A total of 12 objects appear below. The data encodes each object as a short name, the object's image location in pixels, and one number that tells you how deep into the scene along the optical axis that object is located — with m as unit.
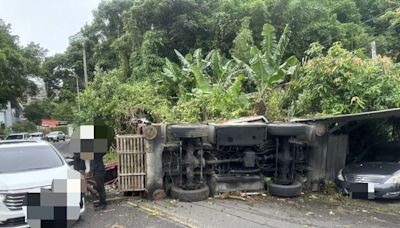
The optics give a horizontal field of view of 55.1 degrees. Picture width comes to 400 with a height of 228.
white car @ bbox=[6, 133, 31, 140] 28.21
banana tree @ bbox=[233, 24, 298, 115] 12.59
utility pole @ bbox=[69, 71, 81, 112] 50.42
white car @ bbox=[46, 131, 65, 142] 45.12
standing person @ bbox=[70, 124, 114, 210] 7.75
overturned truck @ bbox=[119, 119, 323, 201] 8.62
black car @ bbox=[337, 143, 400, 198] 8.79
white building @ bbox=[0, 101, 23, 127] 50.02
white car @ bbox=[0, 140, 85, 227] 5.96
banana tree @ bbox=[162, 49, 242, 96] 13.32
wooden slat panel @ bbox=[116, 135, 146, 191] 8.66
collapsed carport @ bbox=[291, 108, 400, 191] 9.17
